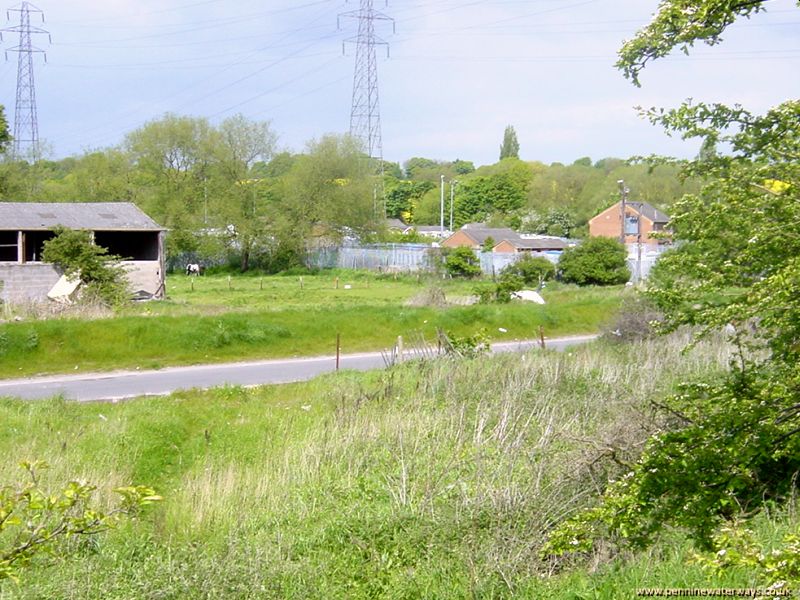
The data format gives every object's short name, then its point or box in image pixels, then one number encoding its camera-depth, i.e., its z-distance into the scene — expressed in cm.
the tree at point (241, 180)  6172
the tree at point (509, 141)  15350
